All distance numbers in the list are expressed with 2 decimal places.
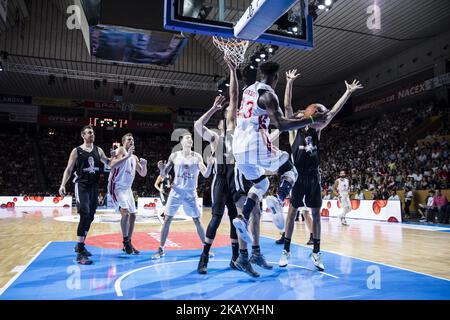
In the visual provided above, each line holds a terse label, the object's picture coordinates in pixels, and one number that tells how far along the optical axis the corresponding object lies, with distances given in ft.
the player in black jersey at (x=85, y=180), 18.78
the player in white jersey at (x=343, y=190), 44.19
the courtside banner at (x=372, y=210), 46.60
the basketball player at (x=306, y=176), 17.10
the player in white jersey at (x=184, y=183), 20.22
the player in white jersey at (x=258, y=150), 13.44
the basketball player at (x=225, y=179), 15.95
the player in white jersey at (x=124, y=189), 20.99
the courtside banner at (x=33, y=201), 73.36
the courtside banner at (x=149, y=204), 68.32
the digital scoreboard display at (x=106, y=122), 91.81
